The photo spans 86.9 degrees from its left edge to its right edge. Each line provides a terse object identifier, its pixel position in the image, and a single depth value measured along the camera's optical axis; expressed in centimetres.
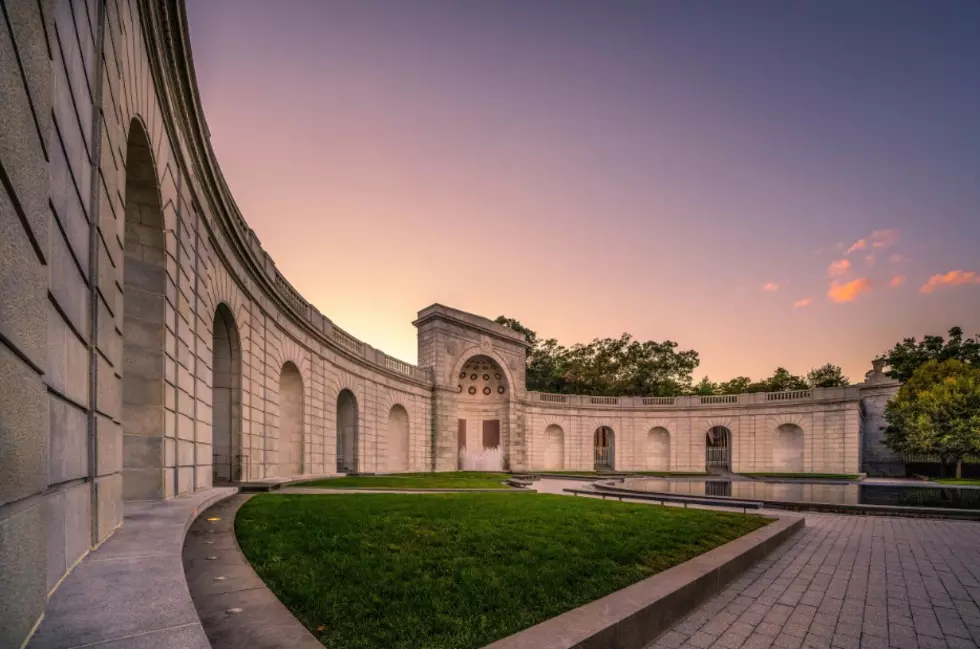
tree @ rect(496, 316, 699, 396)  5131
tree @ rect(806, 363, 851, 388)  6619
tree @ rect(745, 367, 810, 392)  6206
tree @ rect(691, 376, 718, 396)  6080
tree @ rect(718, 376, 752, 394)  6306
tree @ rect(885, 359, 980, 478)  3303
